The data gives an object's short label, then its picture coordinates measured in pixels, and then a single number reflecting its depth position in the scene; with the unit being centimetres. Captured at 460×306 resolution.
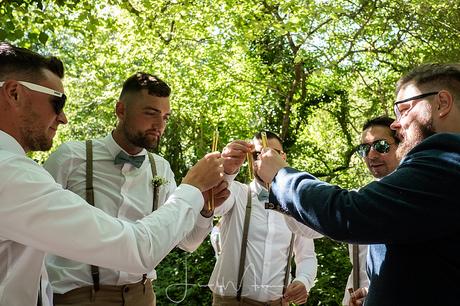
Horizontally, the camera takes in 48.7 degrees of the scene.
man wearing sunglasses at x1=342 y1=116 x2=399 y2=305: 401
